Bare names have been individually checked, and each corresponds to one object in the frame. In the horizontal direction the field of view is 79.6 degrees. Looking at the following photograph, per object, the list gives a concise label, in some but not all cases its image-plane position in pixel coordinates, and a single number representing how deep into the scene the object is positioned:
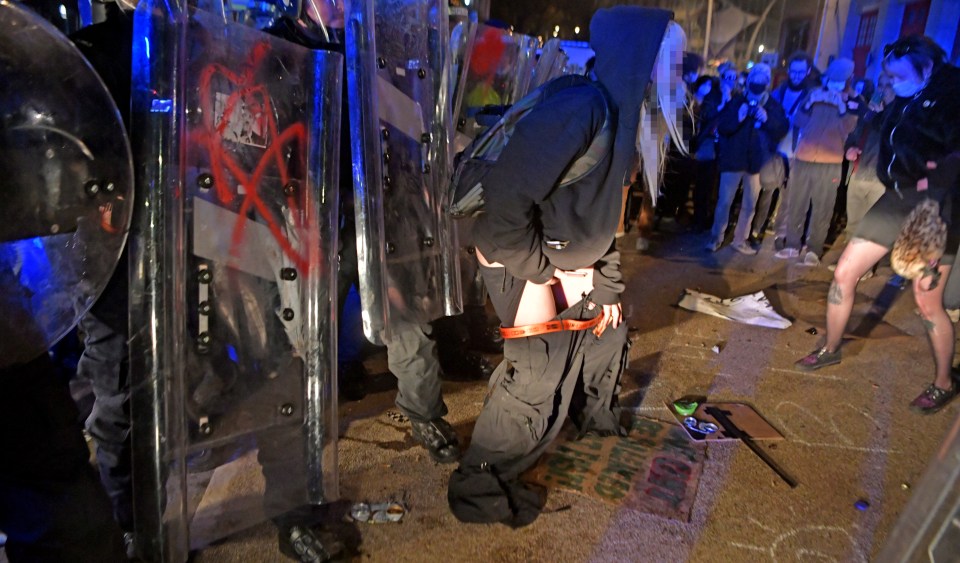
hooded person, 1.90
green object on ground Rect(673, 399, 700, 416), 3.18
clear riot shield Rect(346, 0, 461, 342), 2.11
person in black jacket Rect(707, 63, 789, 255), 6.77
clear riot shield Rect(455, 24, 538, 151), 3.46
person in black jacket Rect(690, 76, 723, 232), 7.19
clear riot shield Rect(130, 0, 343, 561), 1.52
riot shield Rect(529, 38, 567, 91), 3.91
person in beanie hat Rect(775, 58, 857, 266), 6.27
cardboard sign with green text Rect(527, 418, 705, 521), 2.48
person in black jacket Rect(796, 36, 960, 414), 3.28
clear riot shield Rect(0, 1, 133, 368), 1.23
